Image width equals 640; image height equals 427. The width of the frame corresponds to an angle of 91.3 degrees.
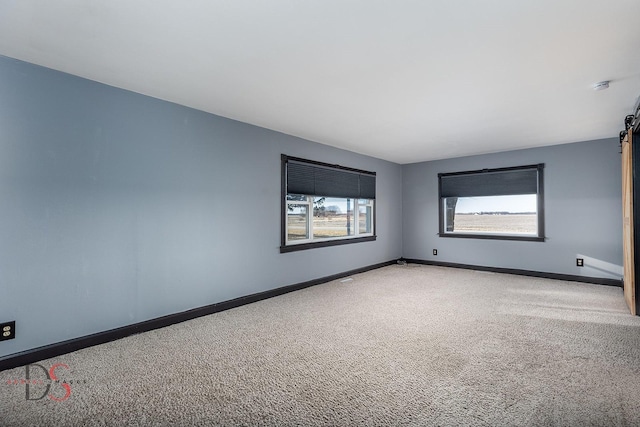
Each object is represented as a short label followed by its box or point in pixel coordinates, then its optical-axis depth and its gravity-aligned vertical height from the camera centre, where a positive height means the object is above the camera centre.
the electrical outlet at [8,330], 2.29 -0.84
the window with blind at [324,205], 4.59 +0.21
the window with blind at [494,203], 5.47 +0.25
